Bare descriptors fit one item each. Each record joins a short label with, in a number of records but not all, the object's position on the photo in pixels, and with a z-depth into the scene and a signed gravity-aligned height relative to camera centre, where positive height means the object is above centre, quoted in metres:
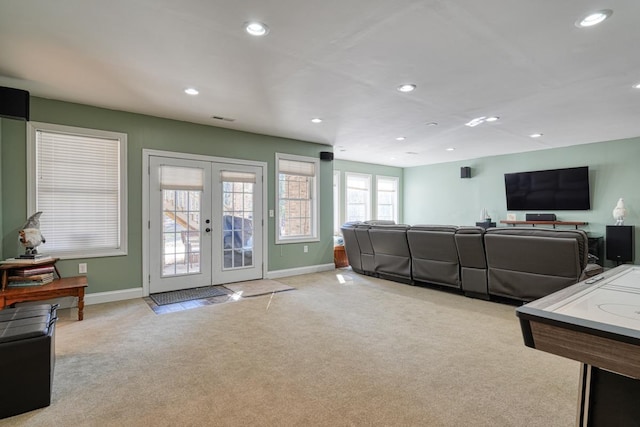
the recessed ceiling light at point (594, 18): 2.23 +1.33
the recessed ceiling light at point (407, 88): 3.56 +1.36
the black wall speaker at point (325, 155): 6.48 +1.14
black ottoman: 1.87 -0.86
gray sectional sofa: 3.55 -0.56
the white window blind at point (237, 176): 5.25 +0.61
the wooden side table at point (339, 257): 6.79 -0.87
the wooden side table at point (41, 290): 3.20 -0.74
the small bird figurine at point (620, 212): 5.97 +0.02
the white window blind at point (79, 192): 3.93 +0.27
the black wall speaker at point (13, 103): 3.17 +1.07
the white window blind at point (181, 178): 4.73 +0.52
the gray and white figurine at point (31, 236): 3.47 -0.22
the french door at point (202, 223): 4.68 -0.13
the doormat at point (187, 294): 4.32 -1.09
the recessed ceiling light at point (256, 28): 2.38 +1.34
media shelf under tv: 6.64 -0.20
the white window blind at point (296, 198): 5.99 +0.29
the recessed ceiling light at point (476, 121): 4.81 +1.36
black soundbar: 7.01 -0.08
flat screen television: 6.64 +0.49
